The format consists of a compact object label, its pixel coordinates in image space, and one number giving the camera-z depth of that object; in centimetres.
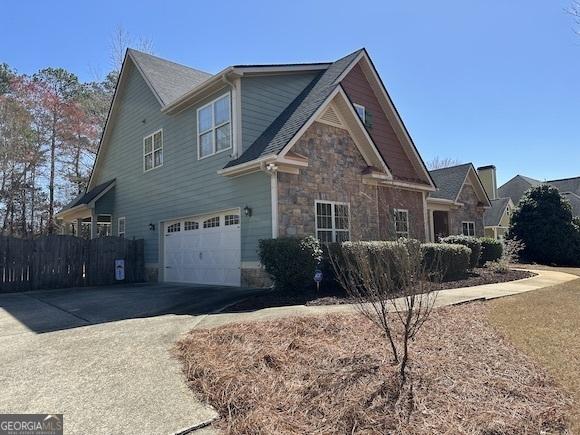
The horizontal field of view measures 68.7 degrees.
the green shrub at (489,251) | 1766
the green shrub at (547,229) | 2380
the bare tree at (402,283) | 459
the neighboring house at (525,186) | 4724
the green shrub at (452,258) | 1277
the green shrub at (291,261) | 1002
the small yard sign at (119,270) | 1580
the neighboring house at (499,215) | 3281
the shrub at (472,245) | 1548
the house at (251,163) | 1200
